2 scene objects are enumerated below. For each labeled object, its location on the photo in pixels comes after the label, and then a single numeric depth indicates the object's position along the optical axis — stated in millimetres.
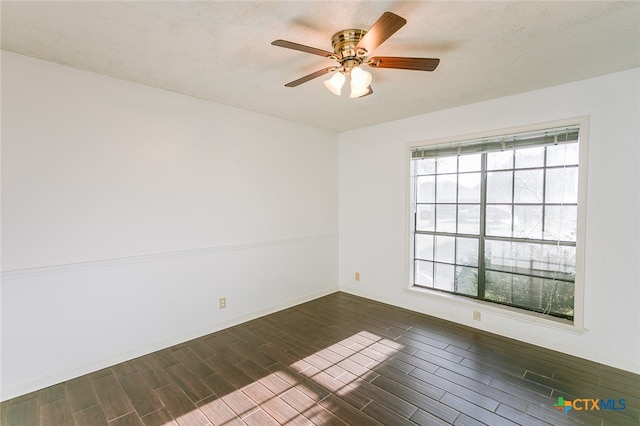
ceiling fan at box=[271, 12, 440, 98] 1720
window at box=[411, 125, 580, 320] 2881
